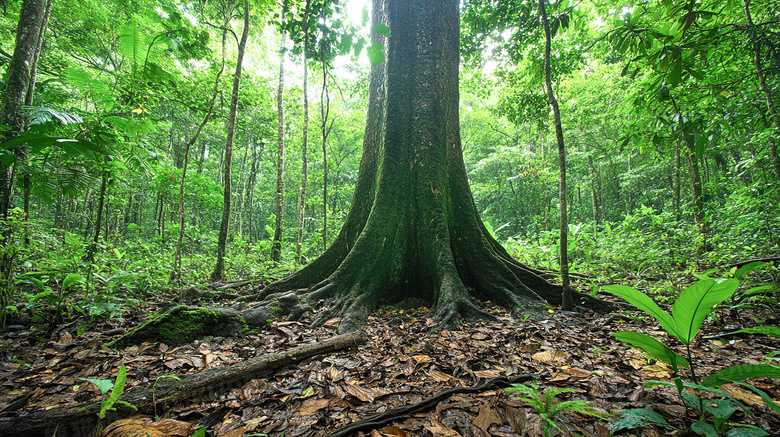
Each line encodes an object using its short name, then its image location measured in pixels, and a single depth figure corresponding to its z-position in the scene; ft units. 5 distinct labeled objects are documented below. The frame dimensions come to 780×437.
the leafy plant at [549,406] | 4.12
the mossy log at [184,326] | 8.12
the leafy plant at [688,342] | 3.67
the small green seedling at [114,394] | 4.25
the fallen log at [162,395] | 4.26
